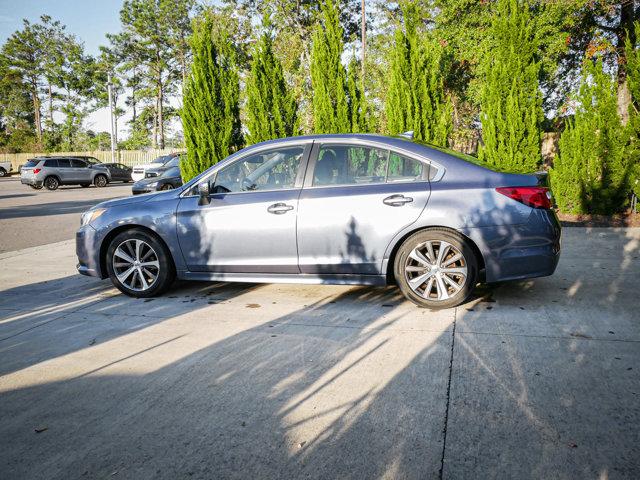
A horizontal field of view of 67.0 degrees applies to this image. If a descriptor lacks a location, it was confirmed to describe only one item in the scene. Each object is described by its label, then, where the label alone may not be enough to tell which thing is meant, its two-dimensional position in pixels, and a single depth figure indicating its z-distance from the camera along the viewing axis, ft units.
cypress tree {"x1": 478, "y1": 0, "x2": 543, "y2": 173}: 31.99
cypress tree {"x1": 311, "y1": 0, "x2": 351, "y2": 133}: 34.78
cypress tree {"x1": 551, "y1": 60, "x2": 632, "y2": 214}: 30.04
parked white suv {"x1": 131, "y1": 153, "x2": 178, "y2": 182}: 80.45
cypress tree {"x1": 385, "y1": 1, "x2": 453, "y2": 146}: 32.96
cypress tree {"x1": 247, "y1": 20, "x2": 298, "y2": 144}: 36.40
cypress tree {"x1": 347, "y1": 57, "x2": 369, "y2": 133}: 35.06
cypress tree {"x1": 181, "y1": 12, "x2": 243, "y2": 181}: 37.04
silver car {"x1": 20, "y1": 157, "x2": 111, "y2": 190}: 85.35
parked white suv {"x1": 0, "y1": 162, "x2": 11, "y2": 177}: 142.31
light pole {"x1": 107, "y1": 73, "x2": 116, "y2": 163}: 132.26
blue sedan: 14.46
